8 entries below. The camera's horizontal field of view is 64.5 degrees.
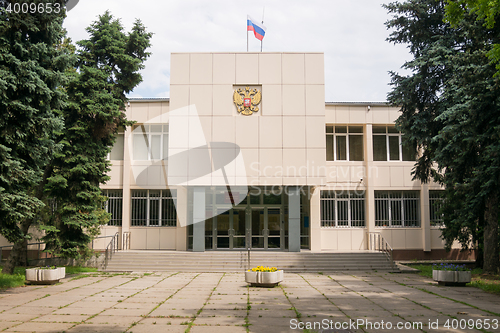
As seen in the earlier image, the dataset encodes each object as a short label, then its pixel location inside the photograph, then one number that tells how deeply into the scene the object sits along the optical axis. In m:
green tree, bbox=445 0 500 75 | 9.30
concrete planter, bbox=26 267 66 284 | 12.89
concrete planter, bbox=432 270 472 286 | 13.08
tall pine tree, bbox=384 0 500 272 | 13.74
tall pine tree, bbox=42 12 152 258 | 15.98
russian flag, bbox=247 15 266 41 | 22.59
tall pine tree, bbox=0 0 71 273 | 11.24
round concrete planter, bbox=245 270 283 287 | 12.59
